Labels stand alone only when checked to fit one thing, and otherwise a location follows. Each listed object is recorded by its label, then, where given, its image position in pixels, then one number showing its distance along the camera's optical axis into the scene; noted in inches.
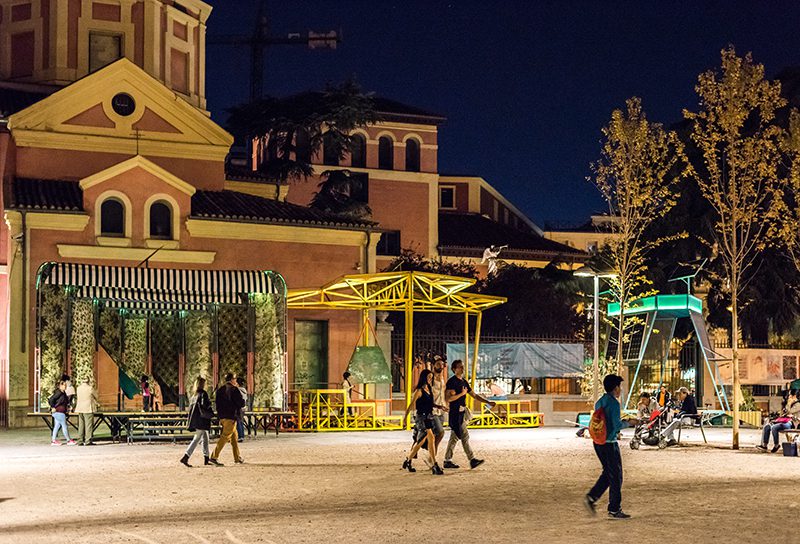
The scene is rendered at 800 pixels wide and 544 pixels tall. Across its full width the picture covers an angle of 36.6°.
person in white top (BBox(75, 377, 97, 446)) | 1030.4
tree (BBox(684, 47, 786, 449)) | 1044.5
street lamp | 1205.1
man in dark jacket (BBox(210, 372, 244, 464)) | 816.3
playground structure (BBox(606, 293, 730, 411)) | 1331.2
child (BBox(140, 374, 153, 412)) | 1173.4
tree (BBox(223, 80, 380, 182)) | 1790.1
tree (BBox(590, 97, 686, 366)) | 1293.1
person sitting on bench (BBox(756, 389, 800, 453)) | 968.9
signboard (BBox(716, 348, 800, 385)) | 1525.6
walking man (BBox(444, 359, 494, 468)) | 764.6
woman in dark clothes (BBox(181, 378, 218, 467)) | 812.6
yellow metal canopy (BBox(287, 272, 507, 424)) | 1180.5
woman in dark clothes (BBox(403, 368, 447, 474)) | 770.8
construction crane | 3437.5
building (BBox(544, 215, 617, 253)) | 3644.2
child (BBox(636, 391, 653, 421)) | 1066.4
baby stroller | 1009.5
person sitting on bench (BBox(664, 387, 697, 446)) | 1015.6
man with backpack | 545.3
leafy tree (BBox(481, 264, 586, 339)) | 2016.5
